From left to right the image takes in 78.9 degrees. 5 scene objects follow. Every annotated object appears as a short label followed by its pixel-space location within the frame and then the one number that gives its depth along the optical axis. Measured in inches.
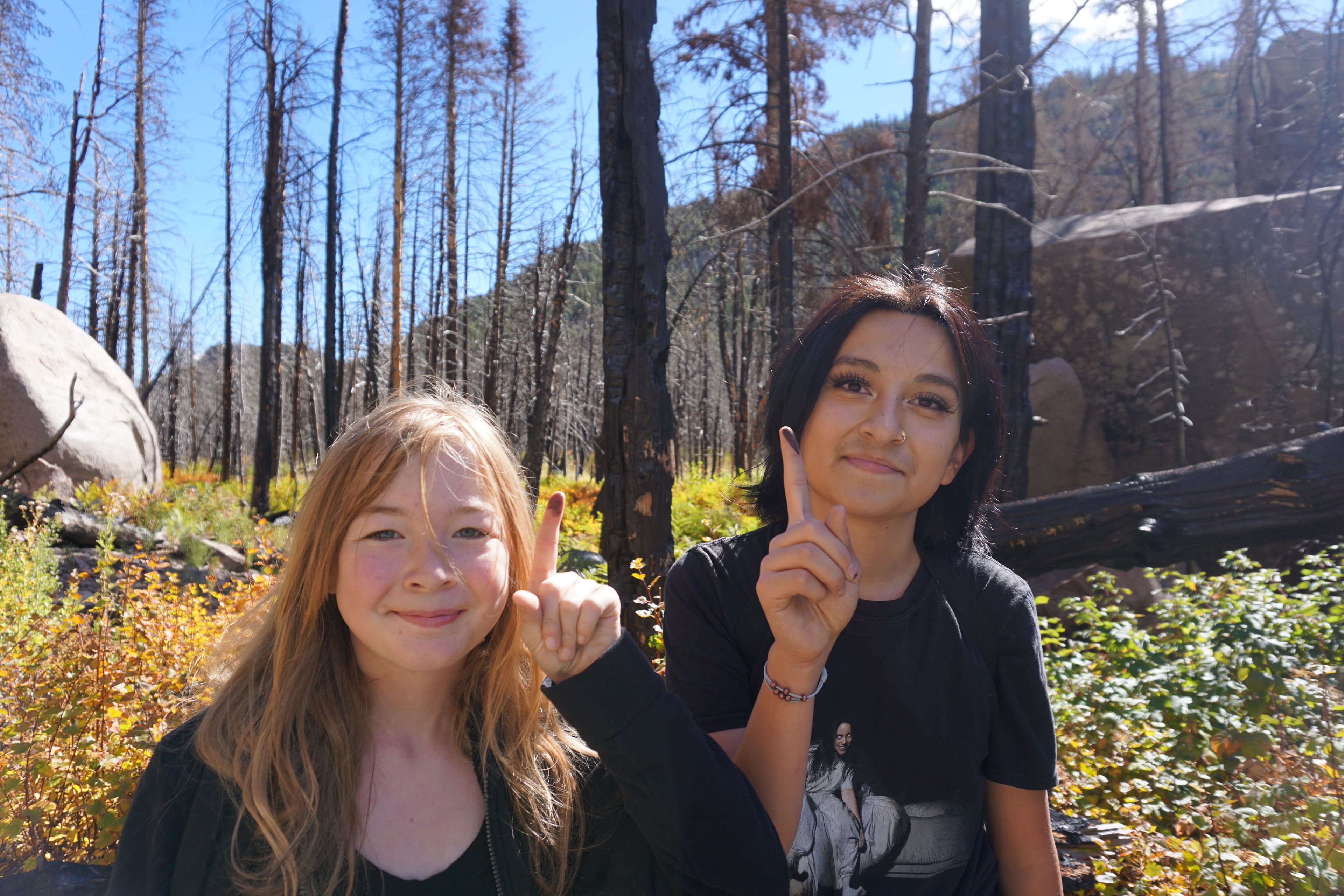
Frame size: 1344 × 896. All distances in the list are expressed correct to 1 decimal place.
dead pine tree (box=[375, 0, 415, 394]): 528.4
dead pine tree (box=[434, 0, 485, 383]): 561.3
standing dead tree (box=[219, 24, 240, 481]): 667.4
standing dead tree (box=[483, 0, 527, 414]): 570.6
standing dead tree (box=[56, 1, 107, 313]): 520.7
